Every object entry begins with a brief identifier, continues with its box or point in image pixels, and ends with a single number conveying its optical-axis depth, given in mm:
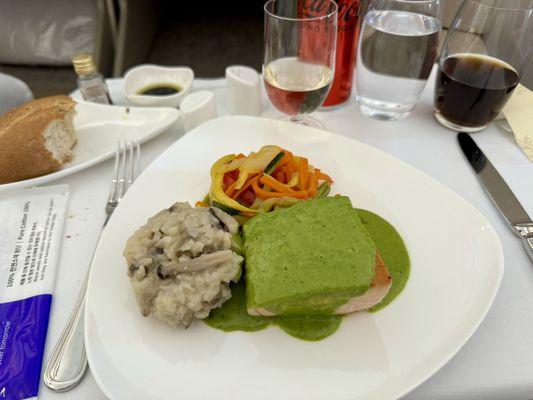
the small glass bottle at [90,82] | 377
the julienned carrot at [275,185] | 293
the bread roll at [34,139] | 328
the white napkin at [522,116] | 364
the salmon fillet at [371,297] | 232
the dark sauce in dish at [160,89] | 425
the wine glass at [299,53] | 327
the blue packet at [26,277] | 221
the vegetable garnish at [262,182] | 290
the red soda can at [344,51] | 364
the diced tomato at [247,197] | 299
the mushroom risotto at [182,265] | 227
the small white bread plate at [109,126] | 371
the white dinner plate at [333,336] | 207
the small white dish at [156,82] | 407
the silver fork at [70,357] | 218
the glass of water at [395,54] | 342
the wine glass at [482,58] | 326
